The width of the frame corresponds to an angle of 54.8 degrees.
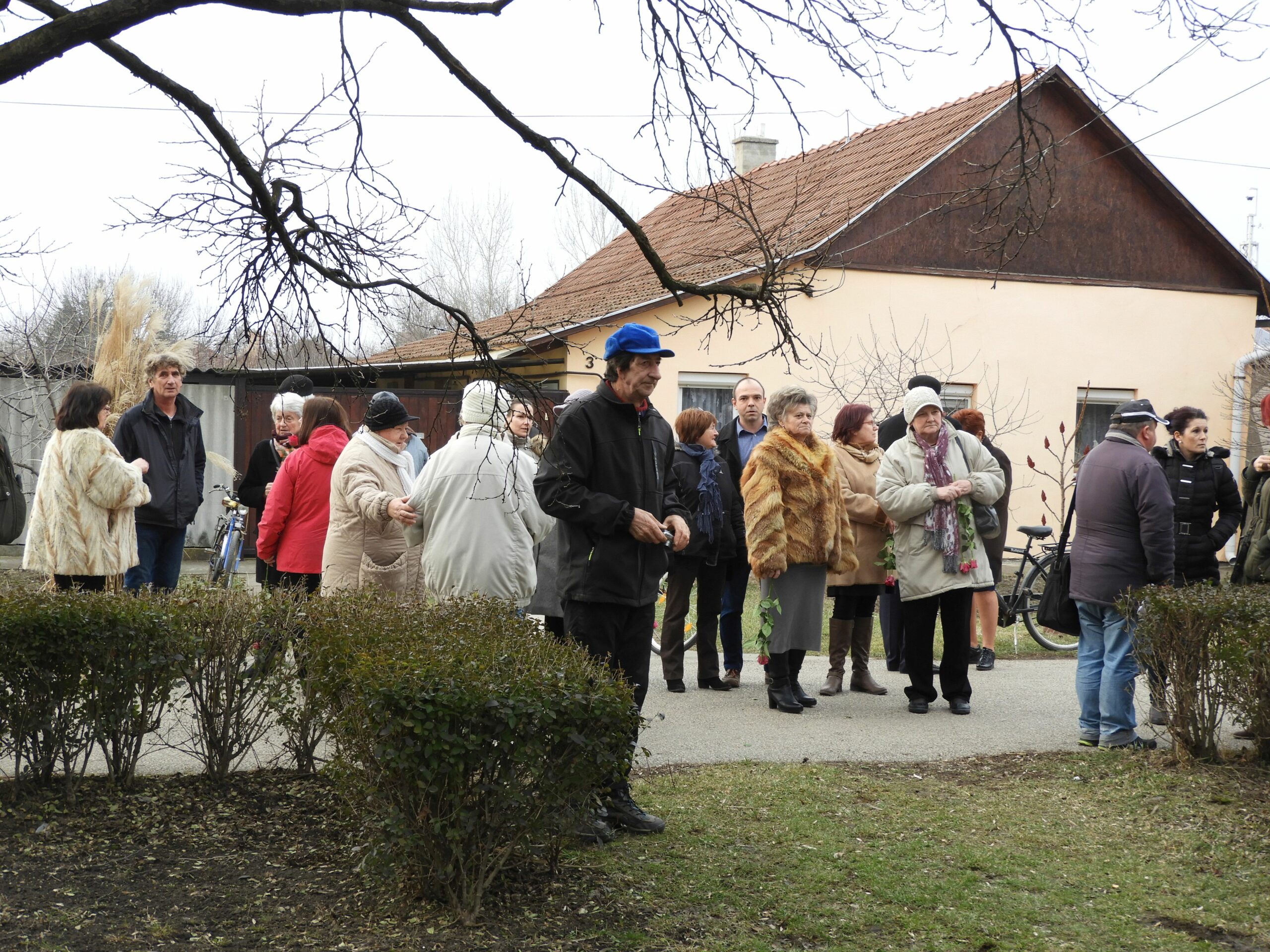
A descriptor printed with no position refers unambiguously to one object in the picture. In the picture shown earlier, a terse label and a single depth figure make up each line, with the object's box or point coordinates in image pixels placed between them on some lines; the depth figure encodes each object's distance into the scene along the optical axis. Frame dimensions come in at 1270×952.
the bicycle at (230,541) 11.22
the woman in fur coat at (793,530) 7.70
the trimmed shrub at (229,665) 5.22
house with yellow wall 16.67
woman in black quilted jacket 7.72
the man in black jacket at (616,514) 5.07
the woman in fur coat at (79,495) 6.92
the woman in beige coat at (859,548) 8.30
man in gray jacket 6.67
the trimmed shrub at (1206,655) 5.96
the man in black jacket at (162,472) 7.91
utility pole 42.56
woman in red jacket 7.39
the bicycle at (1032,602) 11.20
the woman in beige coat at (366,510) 6.71
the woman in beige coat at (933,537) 7.72
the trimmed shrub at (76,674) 4.87
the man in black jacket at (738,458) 8.84
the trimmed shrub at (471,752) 3.78
